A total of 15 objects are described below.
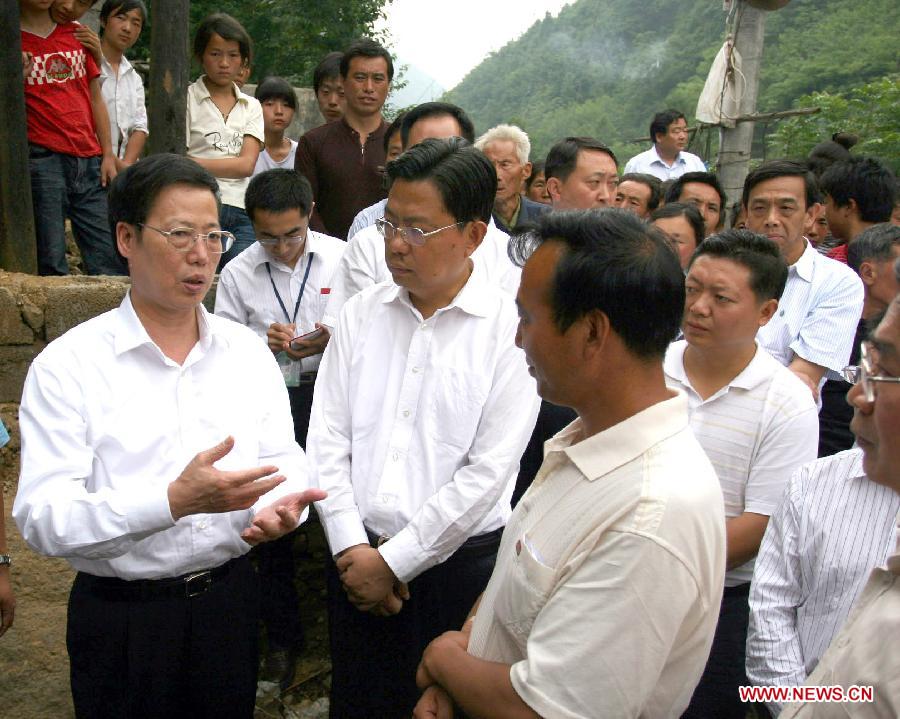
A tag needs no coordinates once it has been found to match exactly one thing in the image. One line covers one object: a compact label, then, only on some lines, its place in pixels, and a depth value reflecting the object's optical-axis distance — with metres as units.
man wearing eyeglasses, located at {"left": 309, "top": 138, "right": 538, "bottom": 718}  2.60
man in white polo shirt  2.63
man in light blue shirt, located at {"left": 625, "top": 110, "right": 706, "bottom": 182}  8.34
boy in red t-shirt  4.98
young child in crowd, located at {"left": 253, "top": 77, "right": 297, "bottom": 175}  6.24
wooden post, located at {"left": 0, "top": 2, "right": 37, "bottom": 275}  4.61
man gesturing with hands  2.06
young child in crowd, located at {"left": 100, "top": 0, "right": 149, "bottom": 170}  5.67
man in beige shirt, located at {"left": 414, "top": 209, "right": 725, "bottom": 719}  1.44
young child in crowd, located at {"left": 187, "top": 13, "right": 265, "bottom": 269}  5.61
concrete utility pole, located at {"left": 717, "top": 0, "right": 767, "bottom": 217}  8.56
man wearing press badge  3.75
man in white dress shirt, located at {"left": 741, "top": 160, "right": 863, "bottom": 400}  3.58
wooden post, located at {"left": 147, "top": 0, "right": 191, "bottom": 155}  5.28
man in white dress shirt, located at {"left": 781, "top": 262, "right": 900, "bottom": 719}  1.34
